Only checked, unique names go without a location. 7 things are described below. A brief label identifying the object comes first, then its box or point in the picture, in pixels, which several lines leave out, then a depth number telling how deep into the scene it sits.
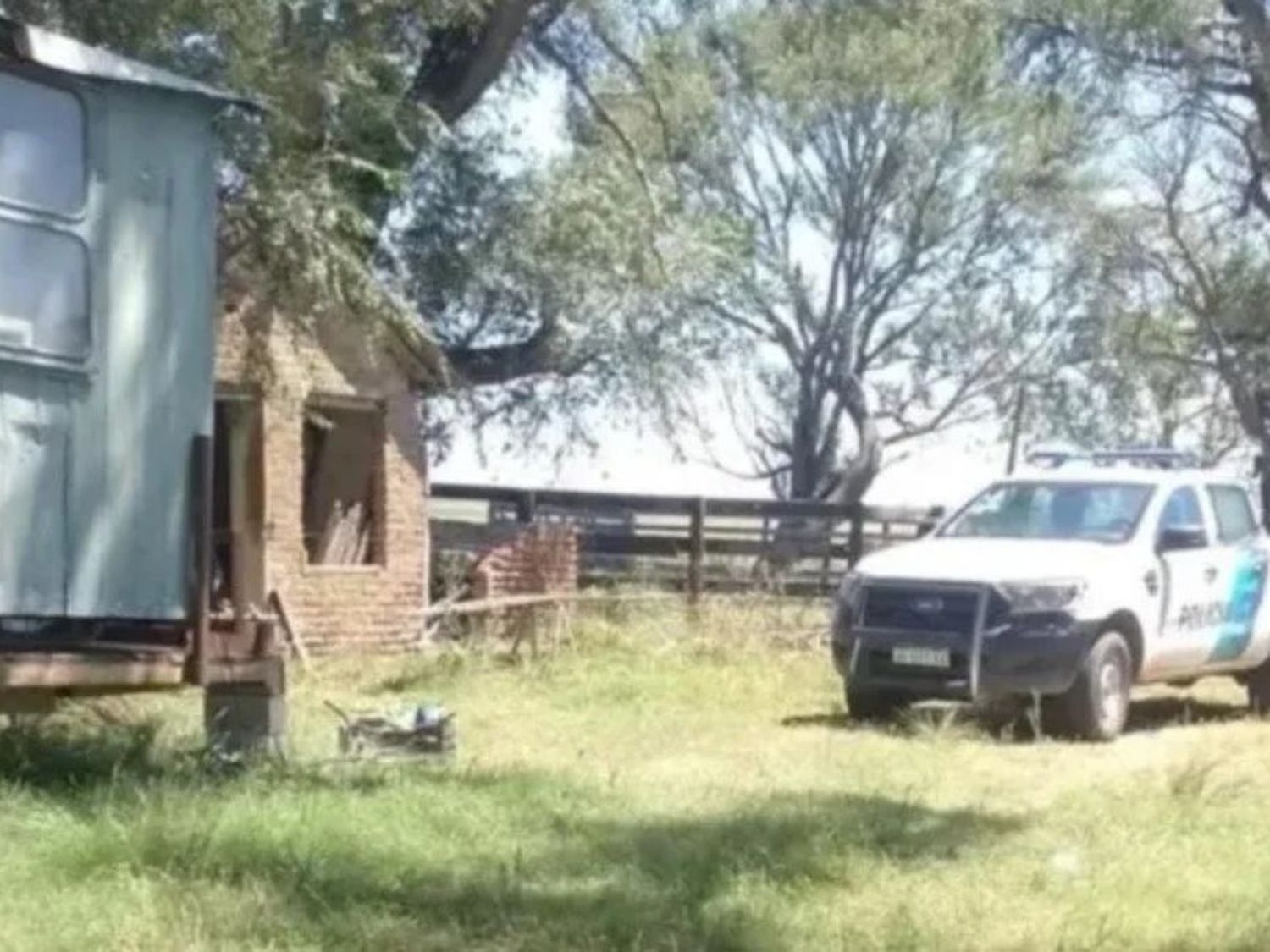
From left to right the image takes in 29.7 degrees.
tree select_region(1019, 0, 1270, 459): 19.95
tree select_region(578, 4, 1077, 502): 38.81
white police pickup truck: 15.25
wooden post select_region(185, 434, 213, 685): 10.58
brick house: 18.70
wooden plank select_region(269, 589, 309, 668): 18.27
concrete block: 11.66
